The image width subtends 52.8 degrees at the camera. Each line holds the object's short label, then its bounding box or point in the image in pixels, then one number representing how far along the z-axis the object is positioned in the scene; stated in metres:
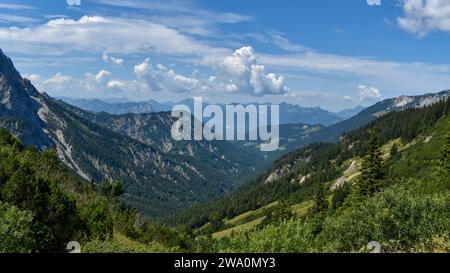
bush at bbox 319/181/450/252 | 35.06
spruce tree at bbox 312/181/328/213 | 133.50
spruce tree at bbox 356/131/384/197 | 90.50
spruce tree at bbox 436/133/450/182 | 92.00
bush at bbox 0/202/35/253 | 30.43
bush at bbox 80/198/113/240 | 75.12
